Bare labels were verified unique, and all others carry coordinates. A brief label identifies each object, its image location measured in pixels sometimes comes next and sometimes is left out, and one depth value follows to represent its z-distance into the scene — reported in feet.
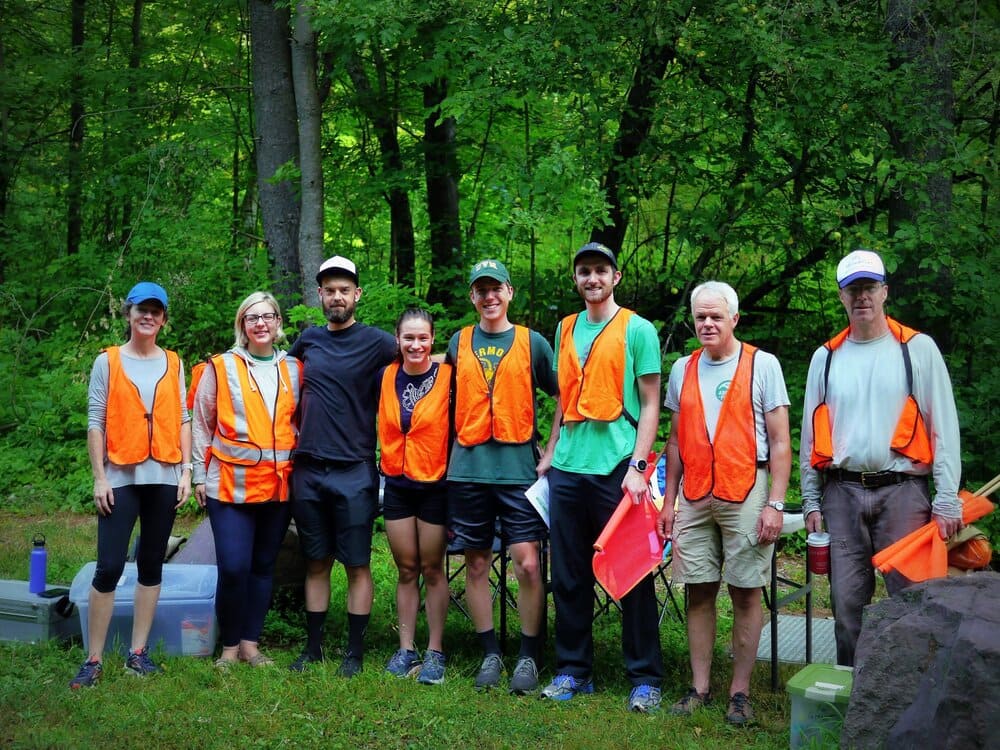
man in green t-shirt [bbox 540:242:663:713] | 15.26
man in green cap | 15.90
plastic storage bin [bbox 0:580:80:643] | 17.63
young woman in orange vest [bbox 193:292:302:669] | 16.39
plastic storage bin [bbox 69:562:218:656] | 17.08
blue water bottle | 17.84
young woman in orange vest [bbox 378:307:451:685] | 16.19
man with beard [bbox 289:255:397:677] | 16.48
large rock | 10.38
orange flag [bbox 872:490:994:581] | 12.76
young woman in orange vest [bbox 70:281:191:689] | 15.71
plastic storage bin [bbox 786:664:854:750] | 12.71
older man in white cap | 12.98
